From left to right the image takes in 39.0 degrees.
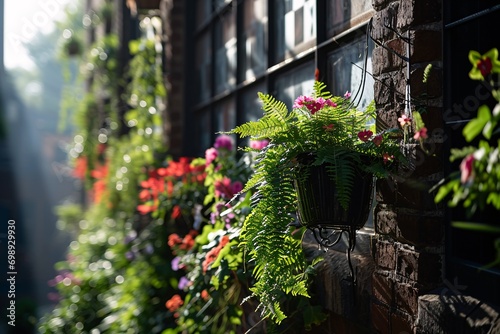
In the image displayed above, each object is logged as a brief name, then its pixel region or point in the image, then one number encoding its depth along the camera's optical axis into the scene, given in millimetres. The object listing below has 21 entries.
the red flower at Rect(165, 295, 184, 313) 4262
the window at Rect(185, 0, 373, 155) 3135
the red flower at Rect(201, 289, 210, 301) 3726
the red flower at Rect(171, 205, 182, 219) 4792
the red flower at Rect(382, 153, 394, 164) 2305
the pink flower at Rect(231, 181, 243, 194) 3595
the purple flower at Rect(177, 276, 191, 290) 4043
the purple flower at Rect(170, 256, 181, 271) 4029
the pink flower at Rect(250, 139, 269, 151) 3400
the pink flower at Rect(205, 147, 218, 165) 3908
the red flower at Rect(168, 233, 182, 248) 4434
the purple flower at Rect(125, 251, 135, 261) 5774
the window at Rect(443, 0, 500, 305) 2096
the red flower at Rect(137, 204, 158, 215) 5113
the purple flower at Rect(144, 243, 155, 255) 5391
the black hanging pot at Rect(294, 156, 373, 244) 2352
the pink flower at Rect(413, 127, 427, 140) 2057
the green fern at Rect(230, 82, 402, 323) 2336
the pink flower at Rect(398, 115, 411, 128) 2182
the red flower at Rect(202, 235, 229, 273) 3318
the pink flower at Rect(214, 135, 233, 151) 4035
